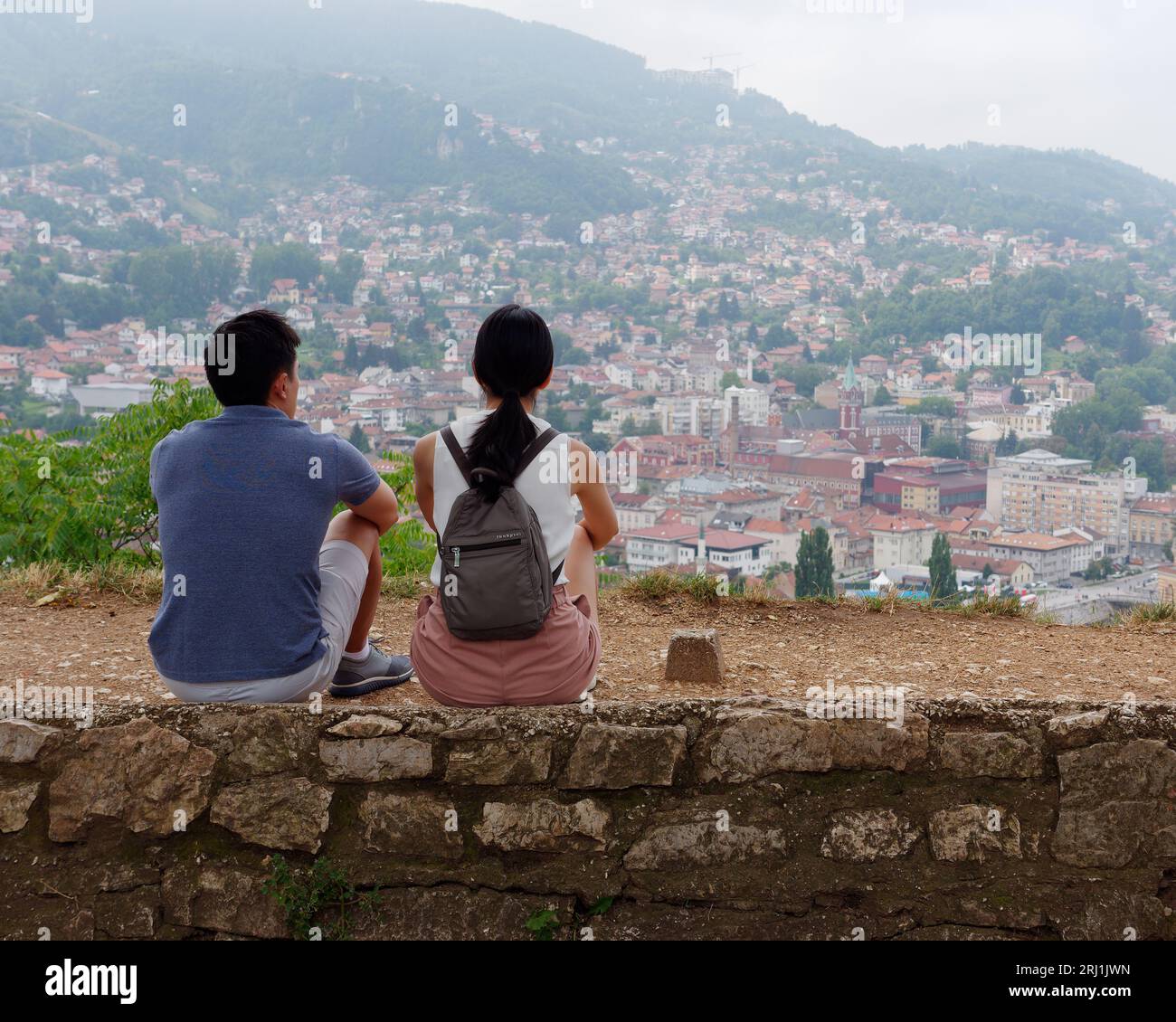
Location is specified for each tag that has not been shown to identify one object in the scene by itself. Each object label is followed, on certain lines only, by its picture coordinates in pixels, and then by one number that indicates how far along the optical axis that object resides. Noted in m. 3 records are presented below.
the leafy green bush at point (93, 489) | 5.82
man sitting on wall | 2.25
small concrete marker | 3.51
